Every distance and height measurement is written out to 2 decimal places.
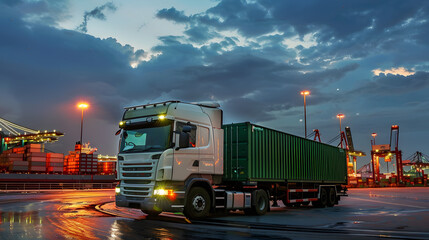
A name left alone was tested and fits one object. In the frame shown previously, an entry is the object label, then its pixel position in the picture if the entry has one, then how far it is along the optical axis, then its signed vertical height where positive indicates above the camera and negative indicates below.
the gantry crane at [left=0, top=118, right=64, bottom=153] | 111.30 +9.21
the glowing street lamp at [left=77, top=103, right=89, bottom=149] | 45.78 +7.57
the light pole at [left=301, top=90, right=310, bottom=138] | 39.68 +7.30
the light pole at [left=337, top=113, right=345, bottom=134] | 59.74 +8.28
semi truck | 11.24 +0.25
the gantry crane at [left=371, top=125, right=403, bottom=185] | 95.54 +4.68
